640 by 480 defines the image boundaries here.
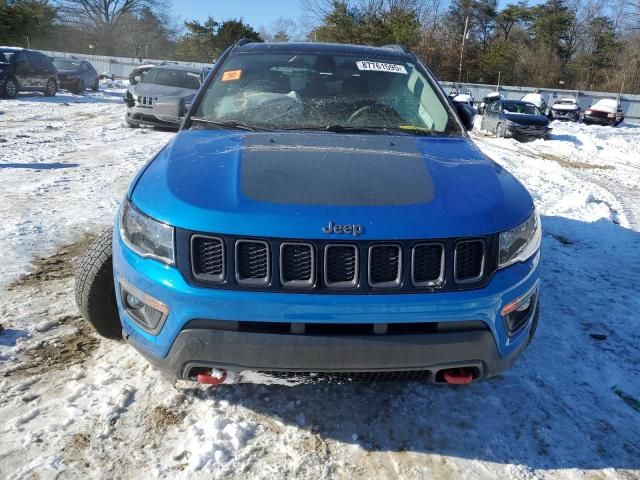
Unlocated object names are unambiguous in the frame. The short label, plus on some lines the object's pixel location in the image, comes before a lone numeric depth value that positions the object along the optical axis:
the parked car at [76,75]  22.20
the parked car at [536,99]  26.55
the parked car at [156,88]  11.82
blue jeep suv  1.97
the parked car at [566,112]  28.78
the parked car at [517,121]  16.56
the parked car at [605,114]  26.23
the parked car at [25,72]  17.81
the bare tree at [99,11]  54.75
